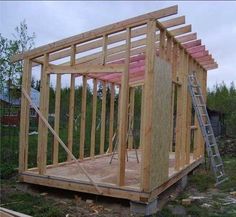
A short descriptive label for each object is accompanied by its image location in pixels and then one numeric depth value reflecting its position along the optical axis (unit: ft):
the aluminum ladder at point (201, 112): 20.36
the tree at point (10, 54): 23.33
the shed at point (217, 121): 44.94
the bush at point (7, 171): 18.91
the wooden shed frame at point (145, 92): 13.74
